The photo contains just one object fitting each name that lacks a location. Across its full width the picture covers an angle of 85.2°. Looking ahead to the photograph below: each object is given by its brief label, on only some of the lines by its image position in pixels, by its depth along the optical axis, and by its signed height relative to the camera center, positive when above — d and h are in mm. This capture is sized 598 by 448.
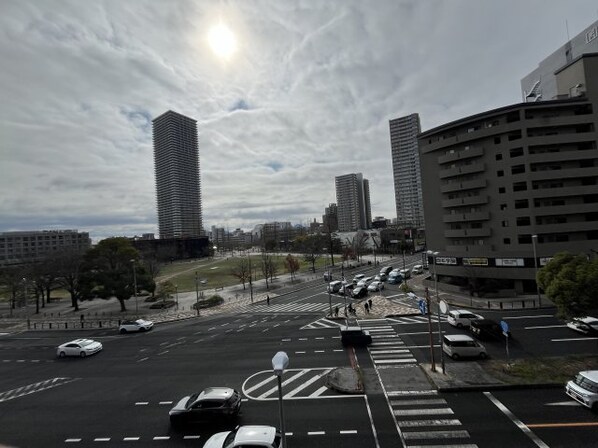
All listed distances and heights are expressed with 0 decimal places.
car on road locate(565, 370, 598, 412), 15164 -8496
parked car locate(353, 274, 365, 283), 63331 -9551
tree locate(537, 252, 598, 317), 22016 -5102
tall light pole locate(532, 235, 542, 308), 38122 -9842
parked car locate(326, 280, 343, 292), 55906 -9146
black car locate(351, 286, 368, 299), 50969 -9750
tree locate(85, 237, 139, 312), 50094 -2439
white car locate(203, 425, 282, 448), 11755 -7383
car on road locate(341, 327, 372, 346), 27094 -8852
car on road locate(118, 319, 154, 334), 39531 -9458
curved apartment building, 44281 +5065
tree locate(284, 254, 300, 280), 77375 -6931
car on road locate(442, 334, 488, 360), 22844 -8821
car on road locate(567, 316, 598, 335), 26859 -9408
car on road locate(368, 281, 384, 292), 53906 -9549
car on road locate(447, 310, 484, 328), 31875 -9414
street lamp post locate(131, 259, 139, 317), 50281 -5047
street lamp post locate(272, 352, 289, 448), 10176 -4020
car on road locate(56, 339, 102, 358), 30625 -9098
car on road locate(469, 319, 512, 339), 27328 -9231
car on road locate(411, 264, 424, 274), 72188 -9780
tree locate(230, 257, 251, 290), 68469 -7952
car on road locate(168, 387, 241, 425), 15477 -7907
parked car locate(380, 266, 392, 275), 71650 -9340
